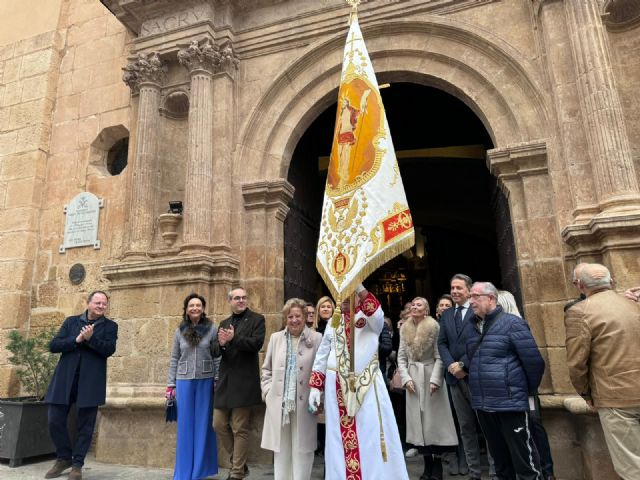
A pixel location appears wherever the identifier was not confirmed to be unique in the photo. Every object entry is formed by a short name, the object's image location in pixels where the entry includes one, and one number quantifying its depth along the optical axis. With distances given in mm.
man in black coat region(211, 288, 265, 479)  4094
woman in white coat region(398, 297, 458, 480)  4098
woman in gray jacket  4258
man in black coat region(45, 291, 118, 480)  4316
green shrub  5617
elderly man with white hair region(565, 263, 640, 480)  2758
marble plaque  7016
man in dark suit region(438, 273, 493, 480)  3889
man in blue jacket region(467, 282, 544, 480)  3150
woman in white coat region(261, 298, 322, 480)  3662
